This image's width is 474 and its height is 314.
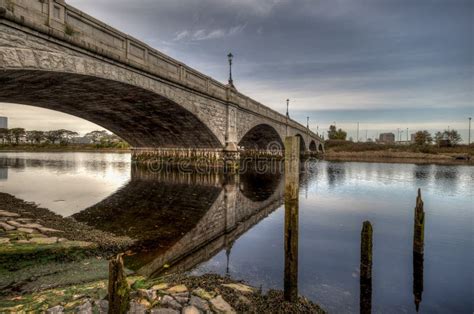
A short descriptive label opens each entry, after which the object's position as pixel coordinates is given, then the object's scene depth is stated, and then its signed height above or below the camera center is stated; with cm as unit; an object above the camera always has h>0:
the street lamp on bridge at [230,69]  2162 +666
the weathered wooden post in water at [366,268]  428 -191
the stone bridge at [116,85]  823 +297
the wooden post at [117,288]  260 -132
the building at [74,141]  12110 +475
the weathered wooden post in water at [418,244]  522 -190
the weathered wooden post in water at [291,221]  401 -103
